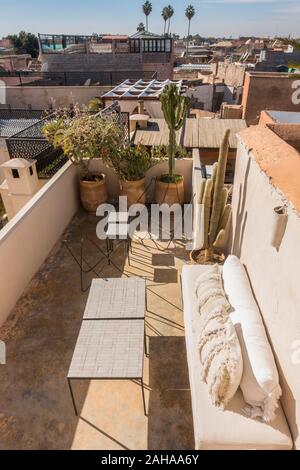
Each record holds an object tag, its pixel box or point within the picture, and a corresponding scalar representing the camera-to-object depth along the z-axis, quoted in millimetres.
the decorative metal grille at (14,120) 15323
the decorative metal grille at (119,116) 10258
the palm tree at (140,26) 121575
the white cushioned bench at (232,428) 2750
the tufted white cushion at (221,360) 2973
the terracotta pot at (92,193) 7980
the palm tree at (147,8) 108688
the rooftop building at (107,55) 33500
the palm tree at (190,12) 109562
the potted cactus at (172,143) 7414
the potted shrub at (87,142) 7293
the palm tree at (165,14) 95662
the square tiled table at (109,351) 3434
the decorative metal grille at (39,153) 9078
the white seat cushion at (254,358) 2881
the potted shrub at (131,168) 7953
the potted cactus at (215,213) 5258
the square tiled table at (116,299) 4258
